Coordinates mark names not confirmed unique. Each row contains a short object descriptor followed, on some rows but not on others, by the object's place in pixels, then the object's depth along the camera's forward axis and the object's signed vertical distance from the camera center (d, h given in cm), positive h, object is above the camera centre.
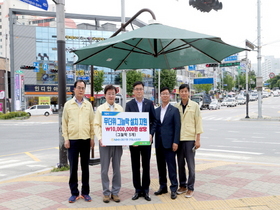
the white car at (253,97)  6725 -98
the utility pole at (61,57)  714 +95
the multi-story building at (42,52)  5118 +826
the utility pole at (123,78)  1031 +59
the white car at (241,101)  5954 -166
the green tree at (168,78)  5981 +335
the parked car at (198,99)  4696 -89
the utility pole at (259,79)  2567 +122
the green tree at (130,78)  5578 +318
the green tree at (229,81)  10769 +453
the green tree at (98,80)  5341 +277
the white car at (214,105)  4709 -191
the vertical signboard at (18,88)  4325 +120
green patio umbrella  522 +101
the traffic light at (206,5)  1148 +360
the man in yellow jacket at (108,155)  471 -100
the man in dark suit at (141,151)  484 -96
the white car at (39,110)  4215 -210
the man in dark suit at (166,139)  482 -75
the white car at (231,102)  5384 -168
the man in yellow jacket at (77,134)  474 -64
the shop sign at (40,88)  5077 +136
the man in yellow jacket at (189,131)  491 -63
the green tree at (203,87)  8019 +181
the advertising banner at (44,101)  4962 -92
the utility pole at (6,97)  4141 -22
